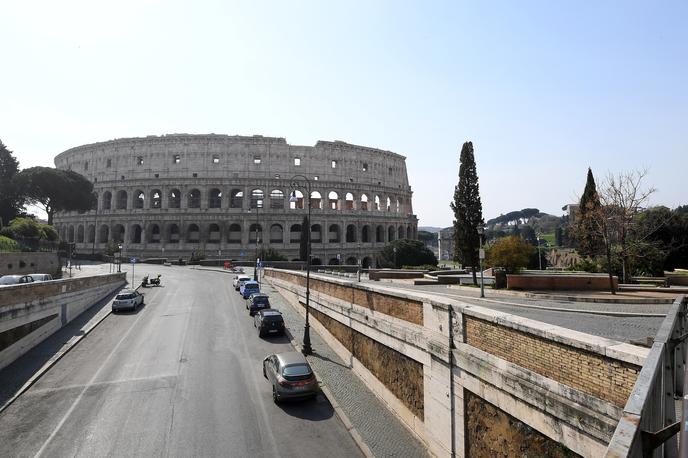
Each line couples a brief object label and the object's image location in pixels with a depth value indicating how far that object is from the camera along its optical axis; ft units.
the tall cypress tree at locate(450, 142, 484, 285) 114.64
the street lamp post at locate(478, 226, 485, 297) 83.76
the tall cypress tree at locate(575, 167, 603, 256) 114.13
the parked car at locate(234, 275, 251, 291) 127.37
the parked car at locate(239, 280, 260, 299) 109.60
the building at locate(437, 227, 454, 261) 629.06
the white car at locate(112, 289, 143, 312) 91.09
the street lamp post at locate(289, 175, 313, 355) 67.28
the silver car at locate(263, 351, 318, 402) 47.32
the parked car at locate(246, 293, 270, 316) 91.91
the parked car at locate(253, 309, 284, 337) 75.72
